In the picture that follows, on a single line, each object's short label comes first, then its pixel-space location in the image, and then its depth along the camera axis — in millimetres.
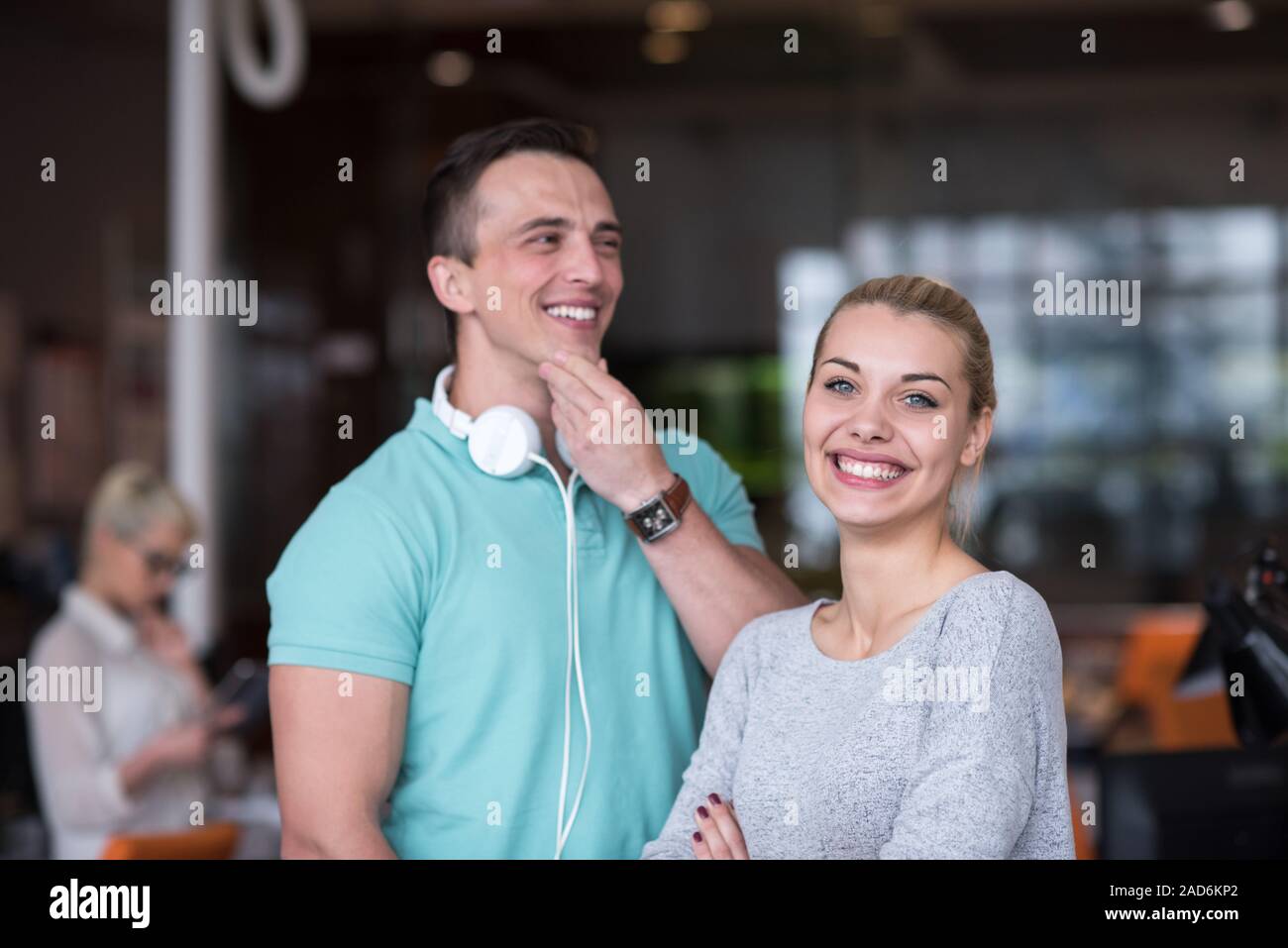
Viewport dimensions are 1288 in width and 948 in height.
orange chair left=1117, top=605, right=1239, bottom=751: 3354
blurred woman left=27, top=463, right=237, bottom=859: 2939
